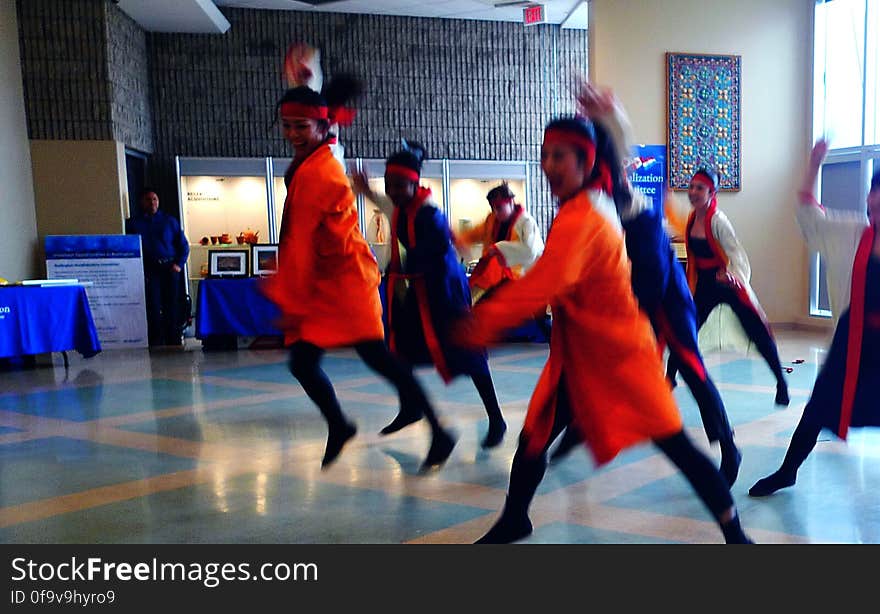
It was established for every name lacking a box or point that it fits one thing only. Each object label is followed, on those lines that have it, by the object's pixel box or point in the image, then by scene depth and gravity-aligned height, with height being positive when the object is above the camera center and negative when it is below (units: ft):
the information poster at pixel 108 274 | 25.62 -1.38
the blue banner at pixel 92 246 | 25.64 -0.47
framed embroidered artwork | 26.66 +3.24
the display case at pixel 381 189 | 33.58 +1.31
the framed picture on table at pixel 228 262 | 25.76 -1.15
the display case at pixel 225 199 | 32.96 +1.21
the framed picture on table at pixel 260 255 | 25.90 -0.98
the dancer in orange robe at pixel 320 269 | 9.53 -0.57
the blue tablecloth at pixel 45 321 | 20.65 -2.40
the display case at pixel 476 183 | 35.17 +1.61
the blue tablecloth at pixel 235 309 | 24.56 -2.60
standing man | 26.55 -1.14
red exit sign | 32.17 +8.39
